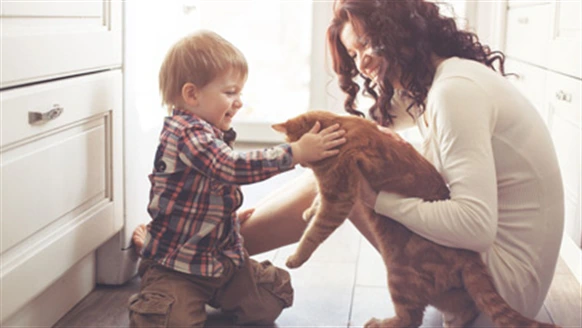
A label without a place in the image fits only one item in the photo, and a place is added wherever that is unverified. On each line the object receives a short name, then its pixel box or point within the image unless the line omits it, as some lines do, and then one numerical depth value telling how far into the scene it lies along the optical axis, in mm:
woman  2084
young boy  2307
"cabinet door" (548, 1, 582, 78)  2590
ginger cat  2144
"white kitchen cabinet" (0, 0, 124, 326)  2053
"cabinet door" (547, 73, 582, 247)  2602
